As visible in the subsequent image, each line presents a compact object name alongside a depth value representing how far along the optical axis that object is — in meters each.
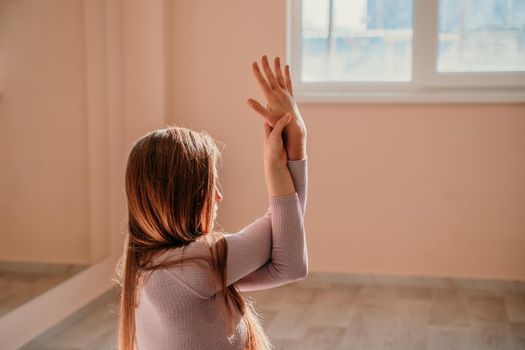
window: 3.95
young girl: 1.33
